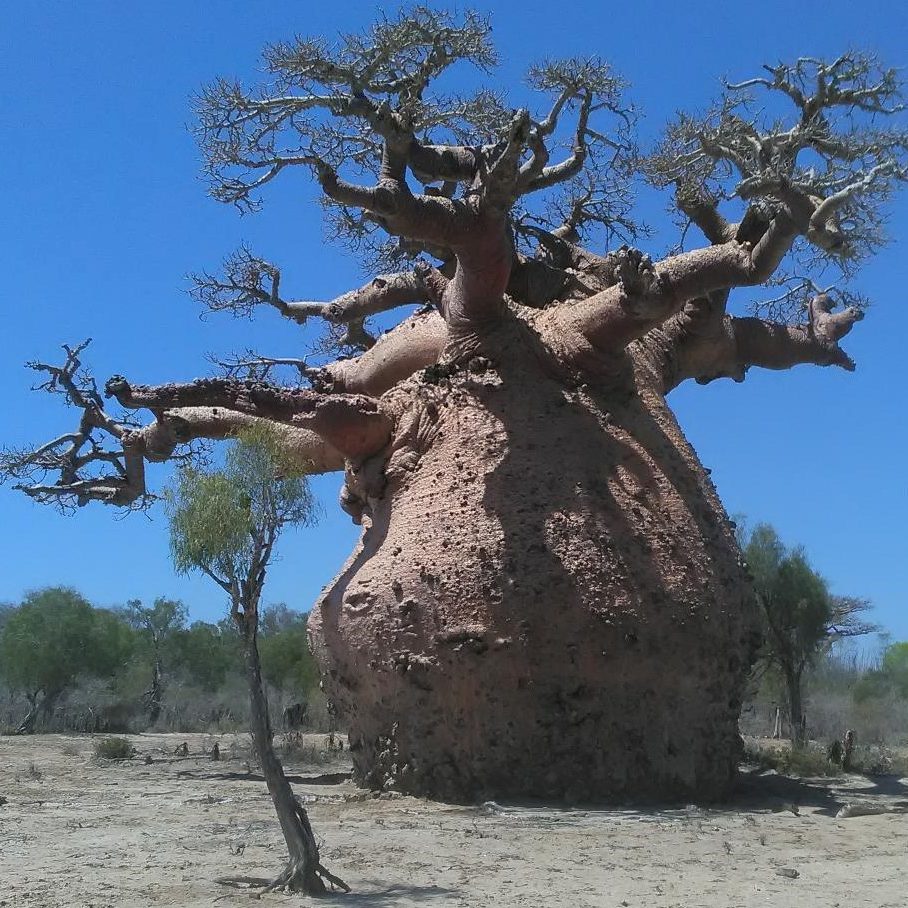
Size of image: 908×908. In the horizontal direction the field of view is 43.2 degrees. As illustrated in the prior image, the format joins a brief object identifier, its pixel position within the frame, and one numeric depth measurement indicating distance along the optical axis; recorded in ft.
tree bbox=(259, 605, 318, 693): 72.02
